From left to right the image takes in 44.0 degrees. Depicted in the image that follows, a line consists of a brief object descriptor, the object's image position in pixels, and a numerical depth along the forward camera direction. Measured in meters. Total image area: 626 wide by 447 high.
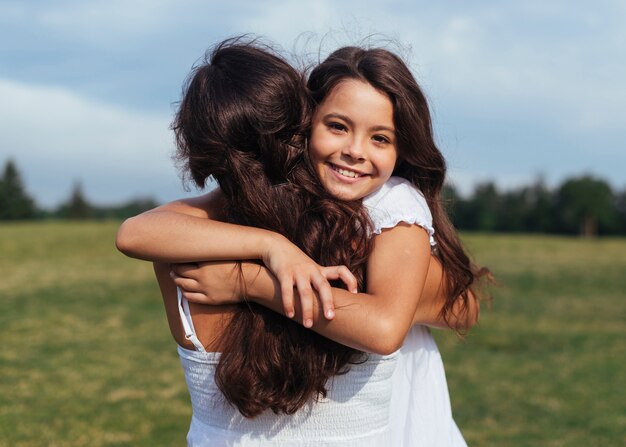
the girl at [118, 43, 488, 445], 1.79
